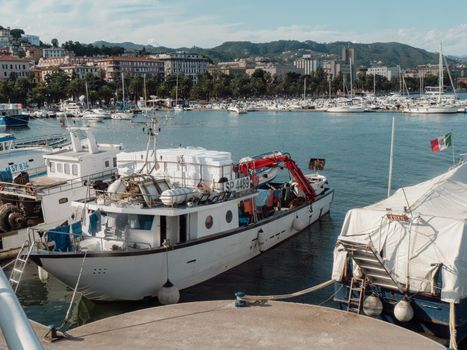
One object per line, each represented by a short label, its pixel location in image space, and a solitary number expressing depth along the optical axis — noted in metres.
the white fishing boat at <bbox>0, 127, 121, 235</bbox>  24.03
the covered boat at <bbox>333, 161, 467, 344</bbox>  13.84
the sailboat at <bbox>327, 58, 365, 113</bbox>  134.62
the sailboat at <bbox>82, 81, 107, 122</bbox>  115.62
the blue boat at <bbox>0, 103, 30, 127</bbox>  97.60
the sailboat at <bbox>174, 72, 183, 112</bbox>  153.88
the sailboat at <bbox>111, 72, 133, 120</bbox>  119.81
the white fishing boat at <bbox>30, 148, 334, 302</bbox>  17.09
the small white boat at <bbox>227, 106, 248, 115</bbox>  142.62
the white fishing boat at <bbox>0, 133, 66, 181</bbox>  29.95
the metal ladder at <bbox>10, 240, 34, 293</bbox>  14.07
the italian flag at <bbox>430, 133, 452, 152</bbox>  22.28
